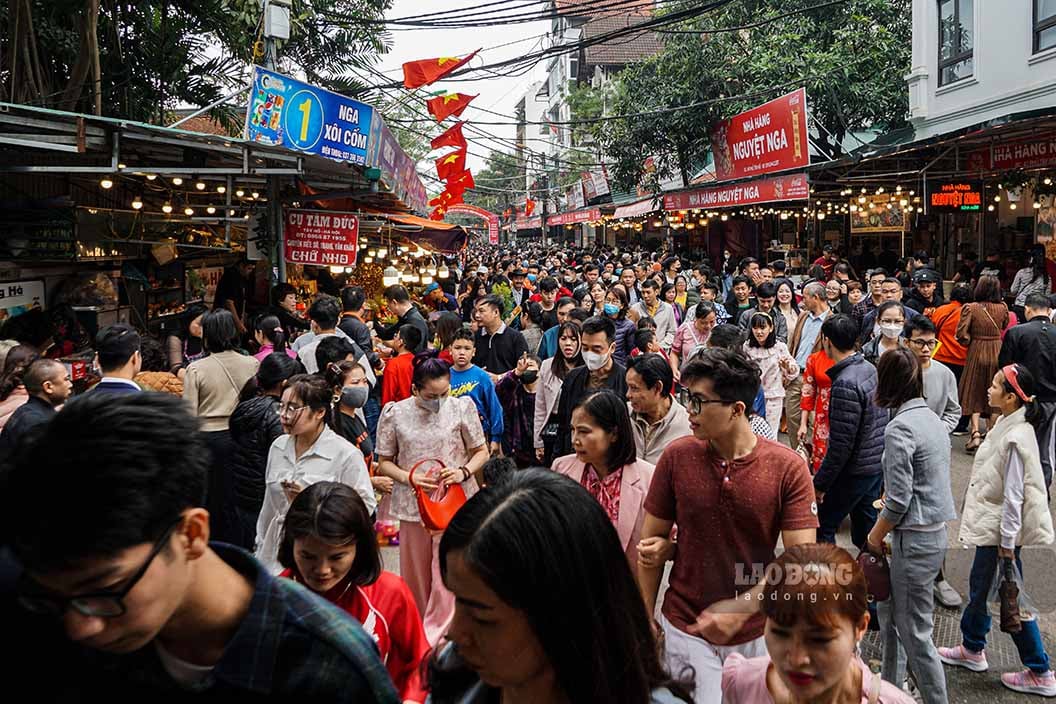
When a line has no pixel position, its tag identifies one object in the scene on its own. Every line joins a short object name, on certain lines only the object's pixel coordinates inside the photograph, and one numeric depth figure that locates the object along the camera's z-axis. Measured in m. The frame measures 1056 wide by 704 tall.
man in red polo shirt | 3.01
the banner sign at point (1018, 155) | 10.92
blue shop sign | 7.23
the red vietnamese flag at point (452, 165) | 20.20
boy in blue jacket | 5.84
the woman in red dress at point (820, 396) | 6.28
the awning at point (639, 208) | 25.20
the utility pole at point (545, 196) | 53.14
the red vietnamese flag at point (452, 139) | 18.45
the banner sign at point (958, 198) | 15.21
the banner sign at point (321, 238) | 10.56
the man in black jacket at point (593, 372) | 5.68
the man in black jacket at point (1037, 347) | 7.35
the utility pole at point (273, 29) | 9.27
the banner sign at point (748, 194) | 15.05
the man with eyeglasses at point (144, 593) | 1.29
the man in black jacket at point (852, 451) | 4.95
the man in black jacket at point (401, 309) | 8.64
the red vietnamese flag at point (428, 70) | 14.85
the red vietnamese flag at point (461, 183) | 21.27
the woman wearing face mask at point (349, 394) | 5.41
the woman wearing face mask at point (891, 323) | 7.00
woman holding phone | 4.01
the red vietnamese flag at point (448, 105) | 16.84
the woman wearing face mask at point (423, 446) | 4.78
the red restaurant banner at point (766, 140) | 15.30
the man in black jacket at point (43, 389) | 4.58
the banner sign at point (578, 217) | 35.72
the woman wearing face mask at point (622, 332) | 7.89
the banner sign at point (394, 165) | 9.36
